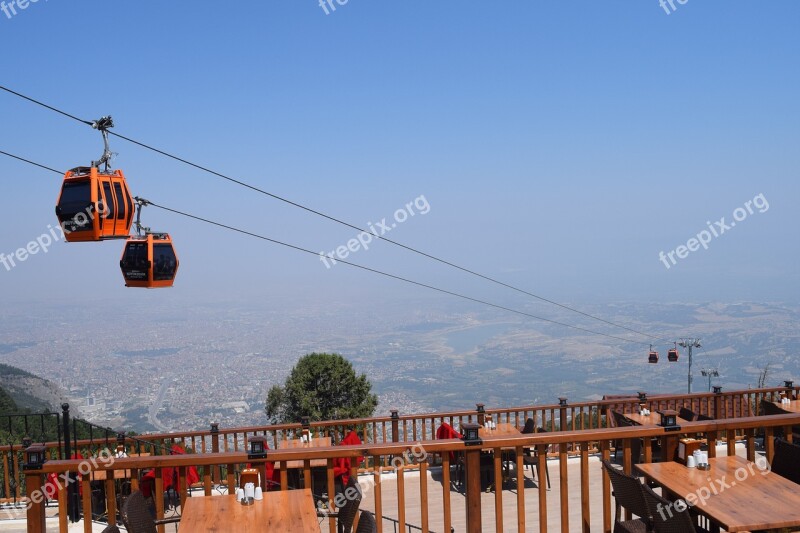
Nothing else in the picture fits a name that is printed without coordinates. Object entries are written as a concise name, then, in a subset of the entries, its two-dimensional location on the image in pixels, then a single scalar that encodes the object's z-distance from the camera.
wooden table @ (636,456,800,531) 3.25
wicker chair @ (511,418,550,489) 7.95
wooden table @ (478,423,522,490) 8.08
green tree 31.98
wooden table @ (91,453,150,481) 7.02
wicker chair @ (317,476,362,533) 3.61
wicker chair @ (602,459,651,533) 3.53
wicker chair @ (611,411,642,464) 8.77
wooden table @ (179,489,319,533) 3.30
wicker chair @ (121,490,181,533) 3.42
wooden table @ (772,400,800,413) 8.49
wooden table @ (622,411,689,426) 8.84
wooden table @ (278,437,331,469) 8.30
